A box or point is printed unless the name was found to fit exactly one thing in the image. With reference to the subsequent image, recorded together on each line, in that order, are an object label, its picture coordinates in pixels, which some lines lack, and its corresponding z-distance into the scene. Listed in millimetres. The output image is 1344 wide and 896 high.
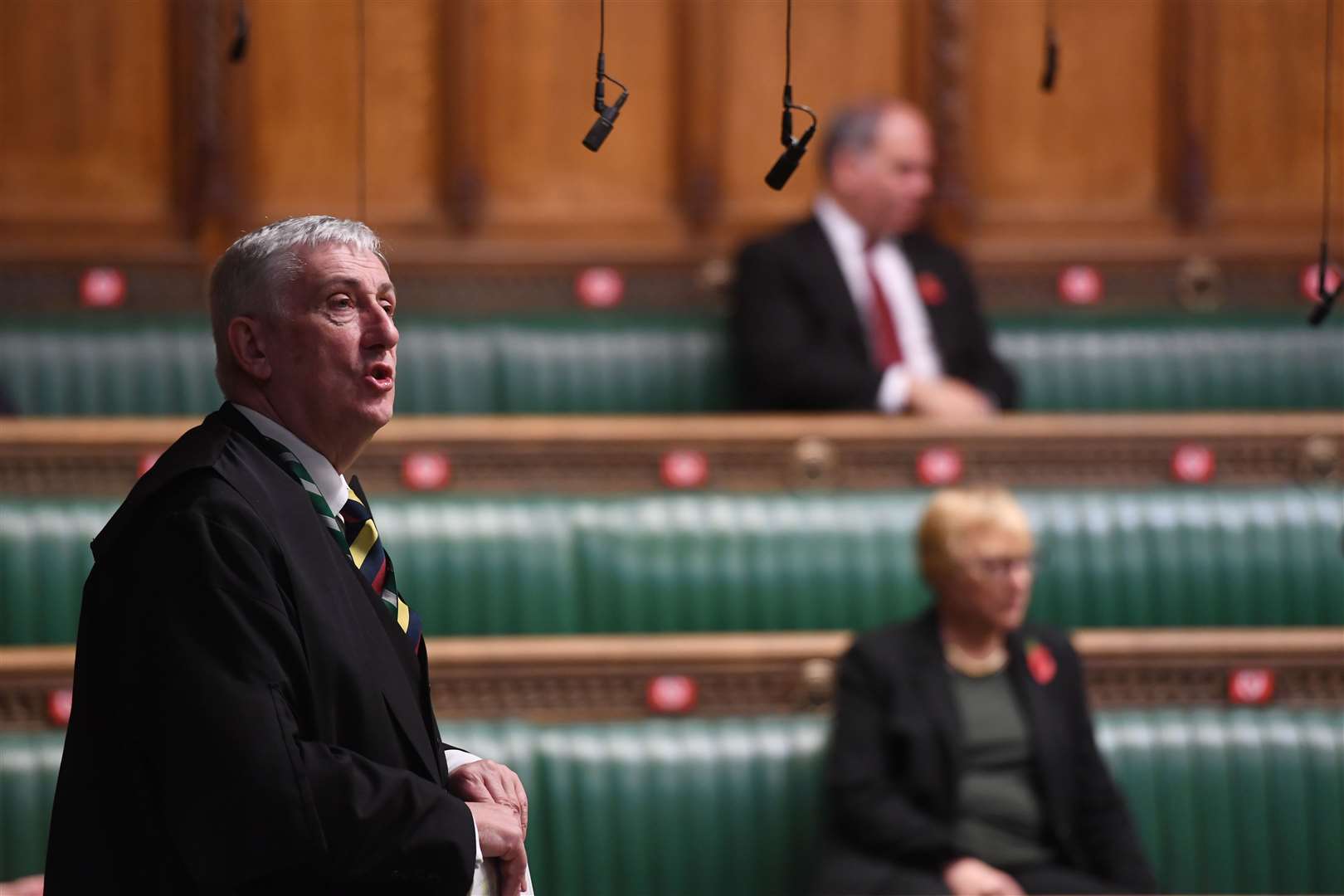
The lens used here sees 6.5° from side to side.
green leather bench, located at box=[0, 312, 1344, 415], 20723
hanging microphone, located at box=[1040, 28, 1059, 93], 19197
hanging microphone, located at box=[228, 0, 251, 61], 19138
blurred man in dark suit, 20588
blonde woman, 19607
